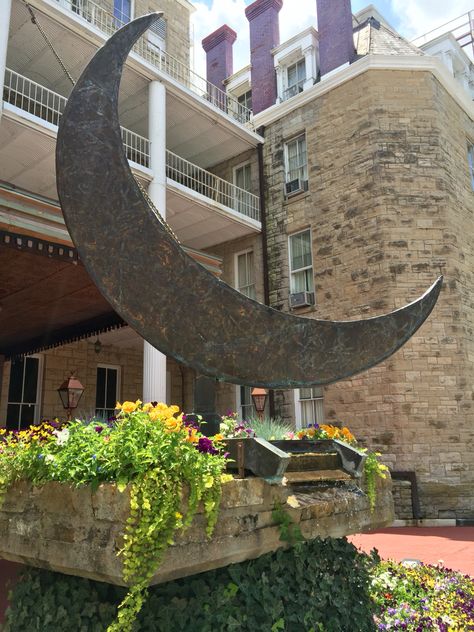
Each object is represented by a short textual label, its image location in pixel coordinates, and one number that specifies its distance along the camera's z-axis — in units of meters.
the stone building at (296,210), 10.43
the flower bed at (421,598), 3.92
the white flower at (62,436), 3.19
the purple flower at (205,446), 3.11
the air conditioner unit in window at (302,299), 12.95
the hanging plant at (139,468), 2.55
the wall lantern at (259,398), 11.20
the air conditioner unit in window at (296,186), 13.78
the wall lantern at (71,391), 10.02
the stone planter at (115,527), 2.67
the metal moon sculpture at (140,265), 3.03
